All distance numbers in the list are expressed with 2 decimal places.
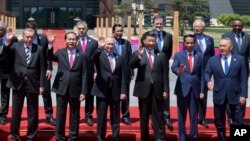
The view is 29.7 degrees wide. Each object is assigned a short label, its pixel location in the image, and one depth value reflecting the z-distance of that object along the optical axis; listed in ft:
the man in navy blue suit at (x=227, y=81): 24.84
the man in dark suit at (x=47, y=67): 26.19
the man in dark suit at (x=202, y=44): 27.55
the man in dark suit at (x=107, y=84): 25.75
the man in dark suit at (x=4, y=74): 26.40
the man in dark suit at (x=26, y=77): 25.27
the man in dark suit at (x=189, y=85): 25.35
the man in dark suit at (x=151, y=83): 25.07
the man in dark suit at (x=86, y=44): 27.68
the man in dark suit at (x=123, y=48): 28.22
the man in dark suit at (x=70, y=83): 25.14
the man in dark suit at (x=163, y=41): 28.30
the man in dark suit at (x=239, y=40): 28.27
